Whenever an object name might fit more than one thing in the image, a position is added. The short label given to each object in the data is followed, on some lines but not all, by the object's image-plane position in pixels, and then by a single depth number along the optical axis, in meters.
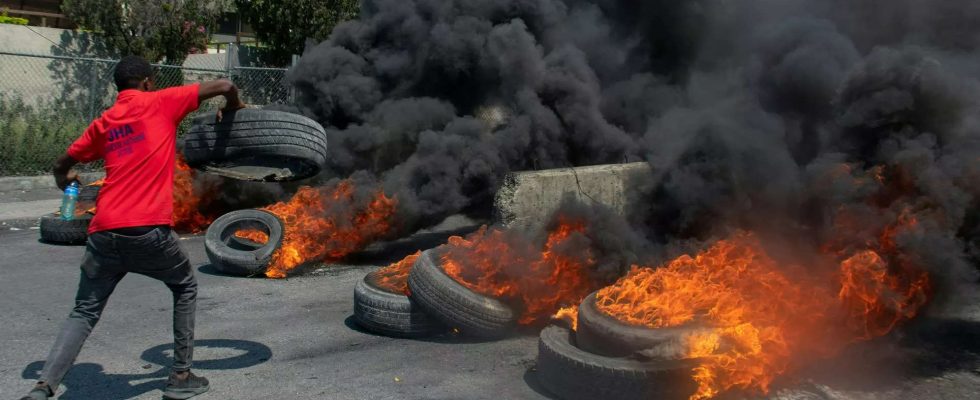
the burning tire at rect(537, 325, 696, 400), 4.50
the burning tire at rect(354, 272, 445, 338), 5.98
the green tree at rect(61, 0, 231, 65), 17.23
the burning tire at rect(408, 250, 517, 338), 5.79
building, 21.16
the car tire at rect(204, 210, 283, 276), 7.91
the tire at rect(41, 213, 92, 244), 9.27
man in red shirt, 4.29
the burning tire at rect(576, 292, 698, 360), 4.62
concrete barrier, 7.35
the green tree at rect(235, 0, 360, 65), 18.92
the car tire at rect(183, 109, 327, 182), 6.56
